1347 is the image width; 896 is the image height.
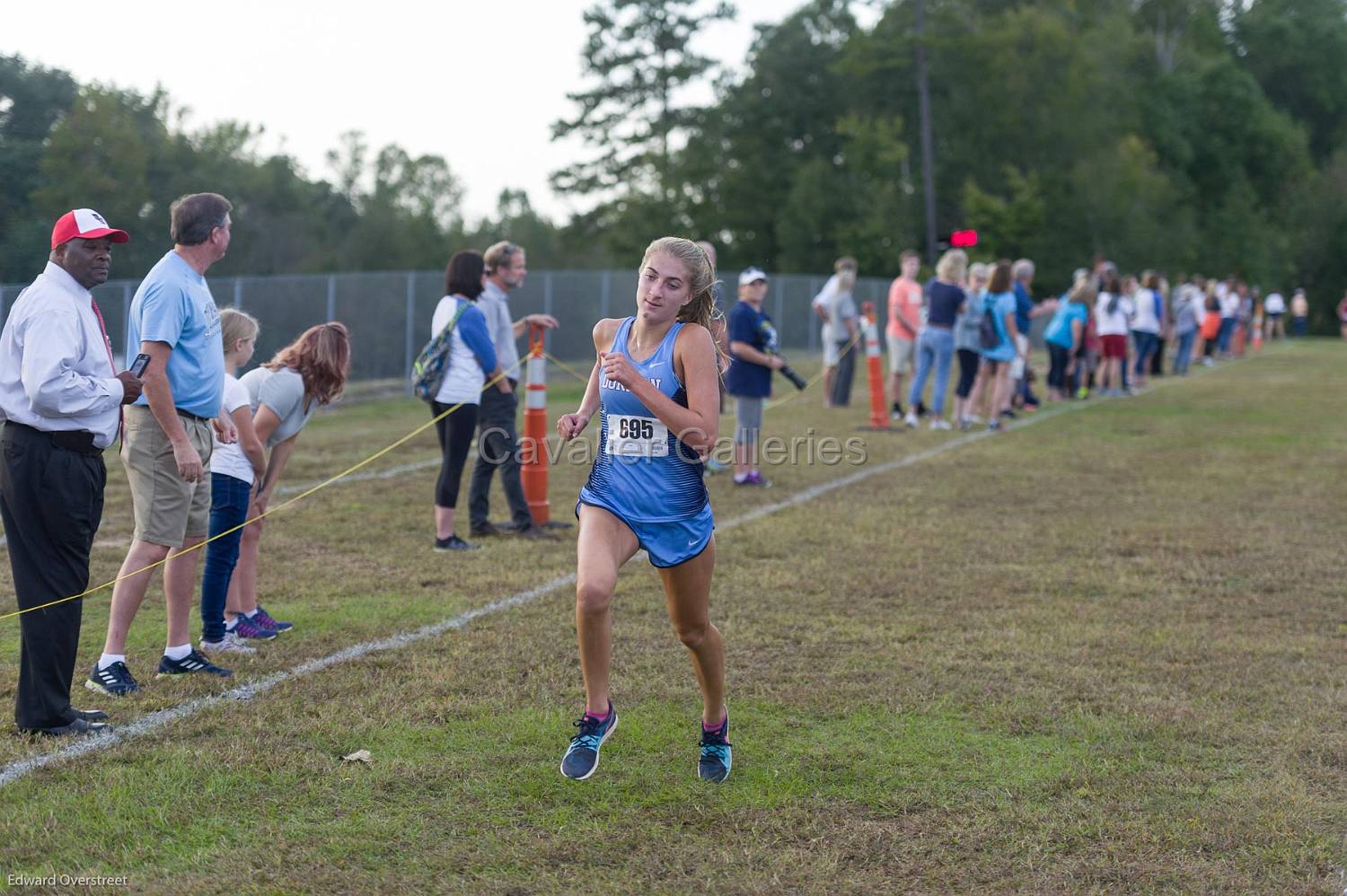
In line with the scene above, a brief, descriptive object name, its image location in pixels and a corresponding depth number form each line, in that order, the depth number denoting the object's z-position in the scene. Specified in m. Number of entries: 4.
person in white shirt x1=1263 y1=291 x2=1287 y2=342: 43.36
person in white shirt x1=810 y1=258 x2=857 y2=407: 16.98
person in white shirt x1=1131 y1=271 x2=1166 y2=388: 23.41
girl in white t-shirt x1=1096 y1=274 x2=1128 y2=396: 20.59
